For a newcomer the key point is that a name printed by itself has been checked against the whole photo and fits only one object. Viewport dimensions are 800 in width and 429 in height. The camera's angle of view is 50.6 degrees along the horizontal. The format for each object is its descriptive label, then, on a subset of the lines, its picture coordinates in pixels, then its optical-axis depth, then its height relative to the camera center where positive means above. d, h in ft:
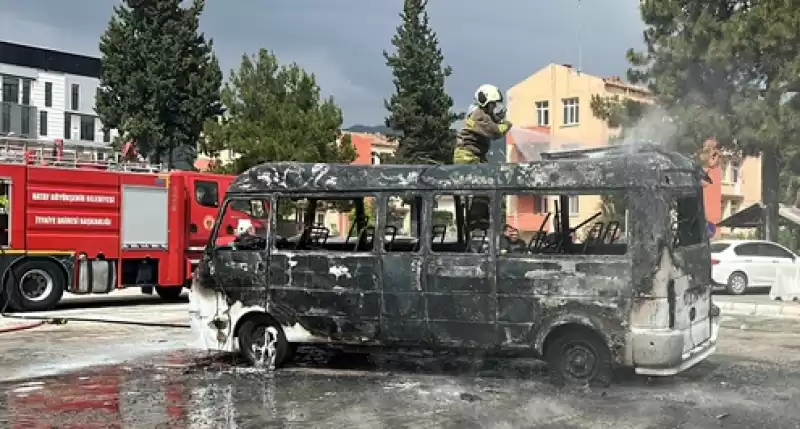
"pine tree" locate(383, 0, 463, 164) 133.08 +20.18
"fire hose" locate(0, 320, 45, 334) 41.89 -5.41
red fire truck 50.90 -0.22
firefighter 34.58 +4.06
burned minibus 25.32 -1.26
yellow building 145.25 +23.14
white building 180.45 +29.63
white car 68.03 -3.29
